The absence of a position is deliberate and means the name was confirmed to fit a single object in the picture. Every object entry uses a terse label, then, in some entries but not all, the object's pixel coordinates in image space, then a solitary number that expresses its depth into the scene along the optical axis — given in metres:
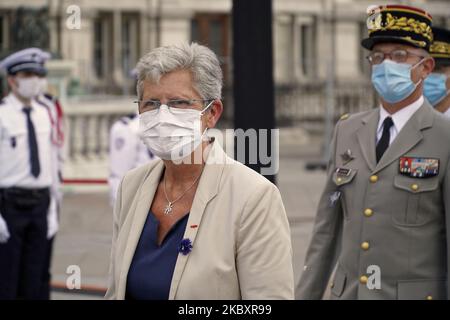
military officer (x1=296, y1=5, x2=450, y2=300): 6.19
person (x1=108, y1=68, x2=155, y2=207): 12.73
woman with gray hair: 4.37
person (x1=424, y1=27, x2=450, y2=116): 8.03
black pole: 6.55
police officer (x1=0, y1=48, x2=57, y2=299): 10.12
